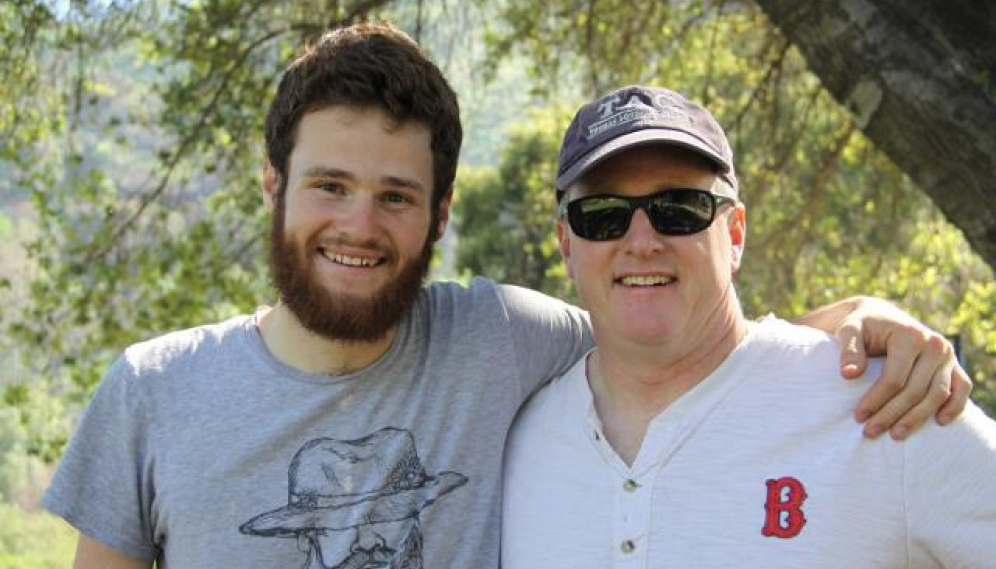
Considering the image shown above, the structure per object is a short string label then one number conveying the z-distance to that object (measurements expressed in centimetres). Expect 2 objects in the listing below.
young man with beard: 278
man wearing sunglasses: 246
